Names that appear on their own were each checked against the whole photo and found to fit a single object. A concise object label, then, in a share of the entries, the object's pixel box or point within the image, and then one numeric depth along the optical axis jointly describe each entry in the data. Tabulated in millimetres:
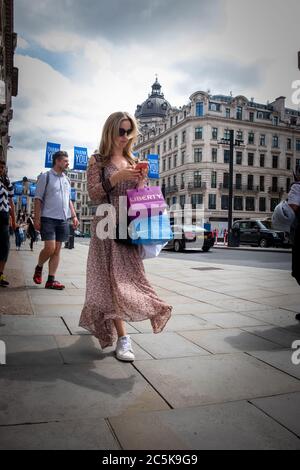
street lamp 24769
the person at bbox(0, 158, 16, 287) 5031
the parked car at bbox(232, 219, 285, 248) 21453
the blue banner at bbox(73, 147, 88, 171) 21166
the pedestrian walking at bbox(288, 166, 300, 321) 3688
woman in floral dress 2410
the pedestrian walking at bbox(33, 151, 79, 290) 5012
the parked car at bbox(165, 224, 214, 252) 16609
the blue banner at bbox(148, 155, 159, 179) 25720
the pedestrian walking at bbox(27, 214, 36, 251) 15301
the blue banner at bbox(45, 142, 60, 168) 19922
